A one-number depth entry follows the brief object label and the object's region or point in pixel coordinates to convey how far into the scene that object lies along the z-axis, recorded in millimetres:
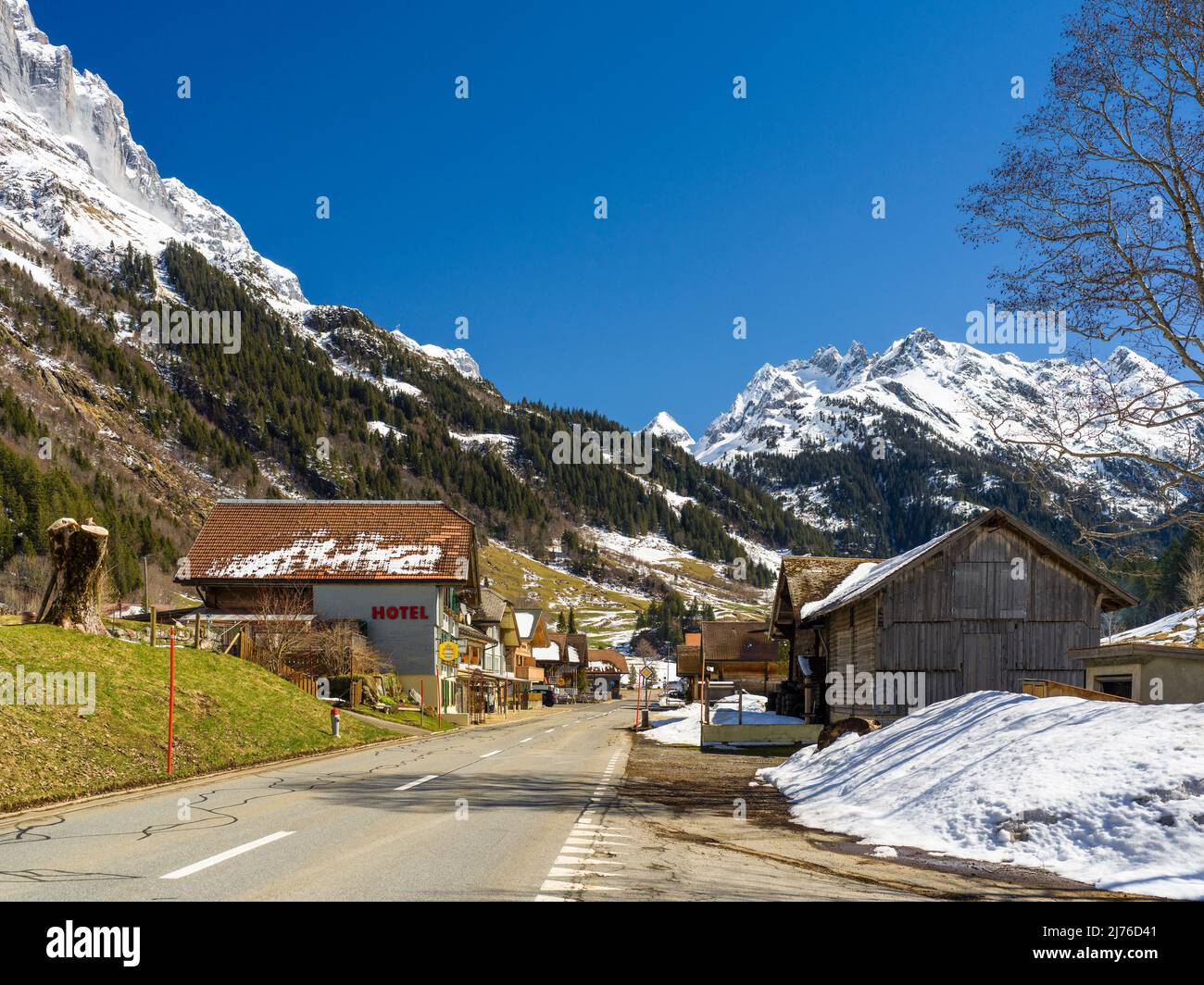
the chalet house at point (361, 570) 55812
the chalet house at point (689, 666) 97719
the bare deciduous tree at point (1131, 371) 17984
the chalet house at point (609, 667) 166125
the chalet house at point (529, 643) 108875
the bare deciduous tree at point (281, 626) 44531
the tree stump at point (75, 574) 24234
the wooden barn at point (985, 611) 33219
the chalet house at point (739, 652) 85125
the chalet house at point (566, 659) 131500
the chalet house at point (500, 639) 85125
